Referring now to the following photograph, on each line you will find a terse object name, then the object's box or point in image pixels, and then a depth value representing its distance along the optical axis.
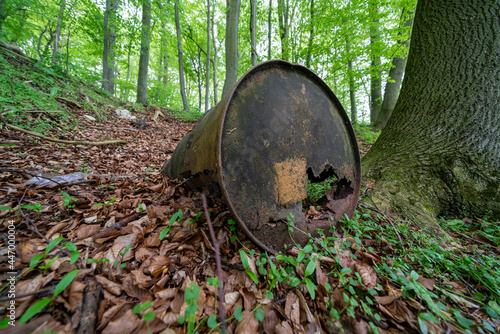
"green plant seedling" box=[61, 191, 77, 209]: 1.59
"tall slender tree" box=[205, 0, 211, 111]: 9.35
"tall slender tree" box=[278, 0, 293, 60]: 10.43
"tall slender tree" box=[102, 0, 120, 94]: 7.76
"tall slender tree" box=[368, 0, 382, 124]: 6.06
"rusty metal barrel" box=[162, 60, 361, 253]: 1.24
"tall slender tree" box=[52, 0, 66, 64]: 5.54
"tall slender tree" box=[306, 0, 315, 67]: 8.12
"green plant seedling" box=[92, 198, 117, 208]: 1.75
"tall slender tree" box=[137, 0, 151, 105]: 8.24
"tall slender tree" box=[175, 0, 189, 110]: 9.09
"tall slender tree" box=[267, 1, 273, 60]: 9.43
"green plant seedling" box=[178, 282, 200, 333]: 0.82
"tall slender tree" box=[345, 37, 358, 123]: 7.34
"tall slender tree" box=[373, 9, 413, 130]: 7.09
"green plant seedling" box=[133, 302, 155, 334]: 0.85
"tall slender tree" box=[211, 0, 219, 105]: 9.43
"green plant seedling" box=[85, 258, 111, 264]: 1.05
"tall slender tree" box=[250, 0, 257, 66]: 5.86
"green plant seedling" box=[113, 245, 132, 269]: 1.12
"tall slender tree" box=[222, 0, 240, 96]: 6.12
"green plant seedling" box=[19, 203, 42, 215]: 1.37
